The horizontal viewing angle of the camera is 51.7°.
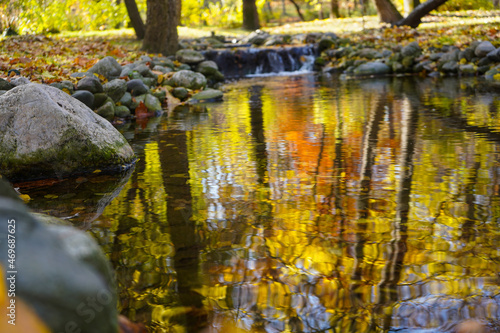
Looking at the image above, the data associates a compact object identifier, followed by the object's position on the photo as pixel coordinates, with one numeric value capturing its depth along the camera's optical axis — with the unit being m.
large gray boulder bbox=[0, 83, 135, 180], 4.57
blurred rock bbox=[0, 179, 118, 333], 1.33
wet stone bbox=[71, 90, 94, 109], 7.41
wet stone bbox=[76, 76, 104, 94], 7.87
